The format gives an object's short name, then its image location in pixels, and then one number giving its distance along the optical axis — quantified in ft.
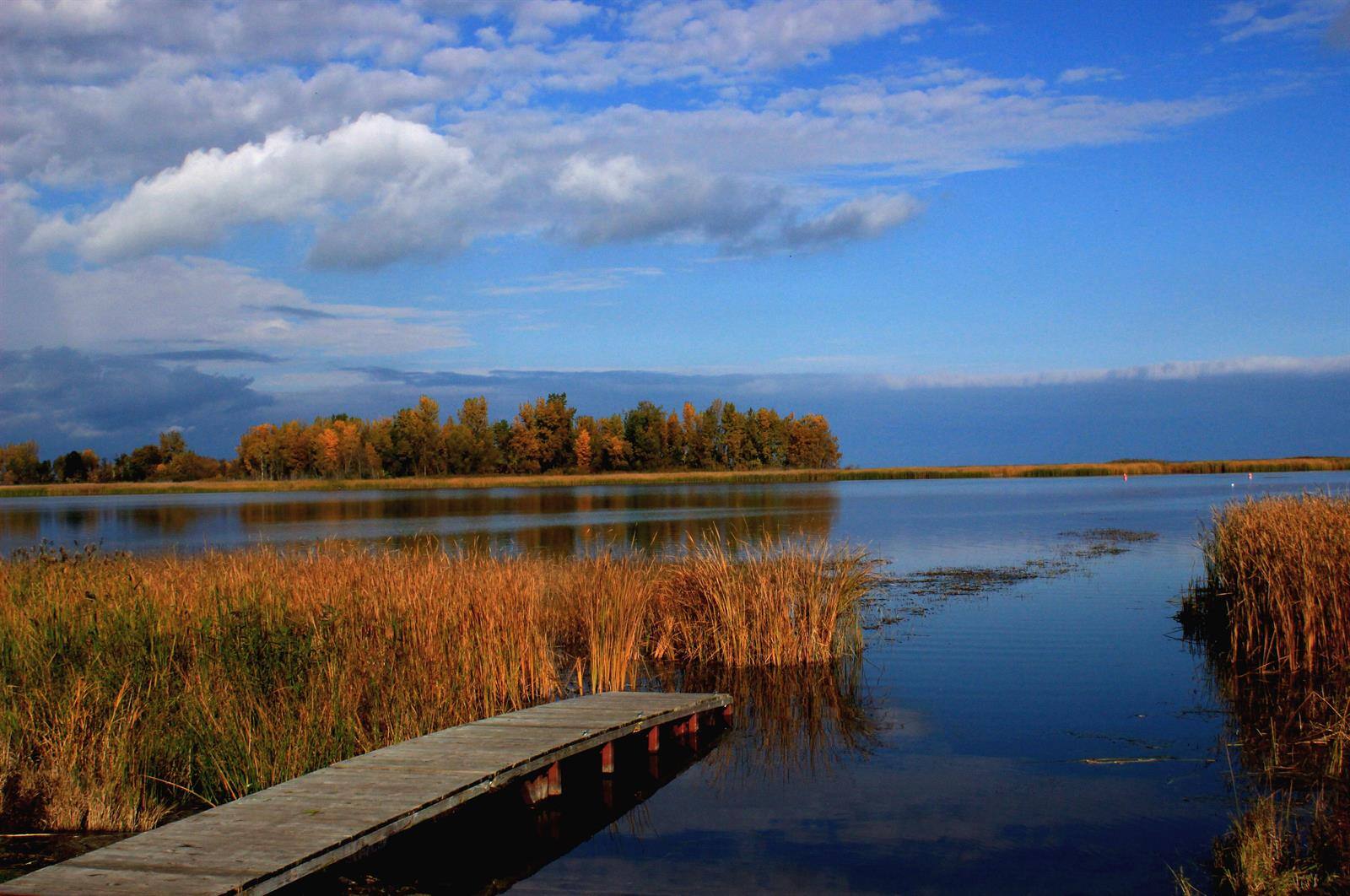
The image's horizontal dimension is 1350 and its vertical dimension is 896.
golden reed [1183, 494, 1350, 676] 39.09
